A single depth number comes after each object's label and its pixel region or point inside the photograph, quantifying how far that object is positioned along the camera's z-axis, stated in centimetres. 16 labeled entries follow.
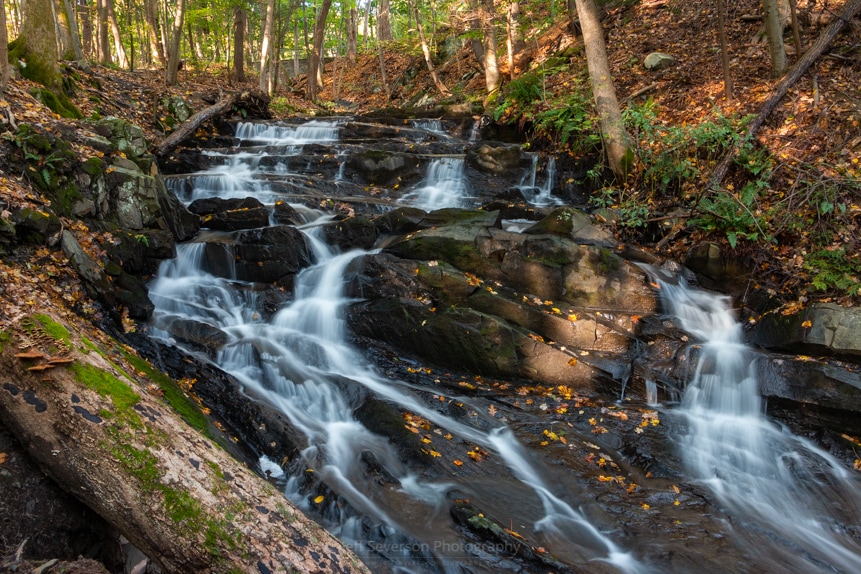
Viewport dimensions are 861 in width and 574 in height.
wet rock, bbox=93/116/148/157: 855
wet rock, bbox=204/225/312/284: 855
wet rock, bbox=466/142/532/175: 1241
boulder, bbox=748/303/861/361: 638
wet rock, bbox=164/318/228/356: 678
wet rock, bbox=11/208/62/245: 575
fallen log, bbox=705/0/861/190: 934
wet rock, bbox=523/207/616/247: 913
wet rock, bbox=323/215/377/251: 934
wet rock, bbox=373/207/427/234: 970
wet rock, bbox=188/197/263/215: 984
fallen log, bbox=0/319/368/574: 266
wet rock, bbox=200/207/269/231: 954
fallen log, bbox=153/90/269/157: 1216
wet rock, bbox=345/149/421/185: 1271
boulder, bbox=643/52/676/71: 1272
